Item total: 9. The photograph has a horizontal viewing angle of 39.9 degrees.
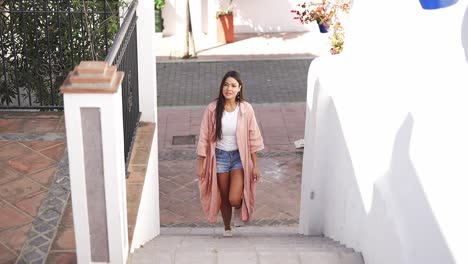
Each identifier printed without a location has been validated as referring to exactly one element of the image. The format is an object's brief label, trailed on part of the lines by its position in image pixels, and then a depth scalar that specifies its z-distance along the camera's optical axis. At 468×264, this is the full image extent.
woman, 5.32
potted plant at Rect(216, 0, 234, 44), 14.27
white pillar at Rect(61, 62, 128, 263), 3.34
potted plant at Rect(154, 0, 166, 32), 14.31
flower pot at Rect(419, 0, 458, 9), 3.33
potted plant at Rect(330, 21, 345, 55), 7.75
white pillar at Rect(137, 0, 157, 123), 5.82
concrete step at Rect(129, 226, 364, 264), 4.29
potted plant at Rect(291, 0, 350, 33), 8.16
